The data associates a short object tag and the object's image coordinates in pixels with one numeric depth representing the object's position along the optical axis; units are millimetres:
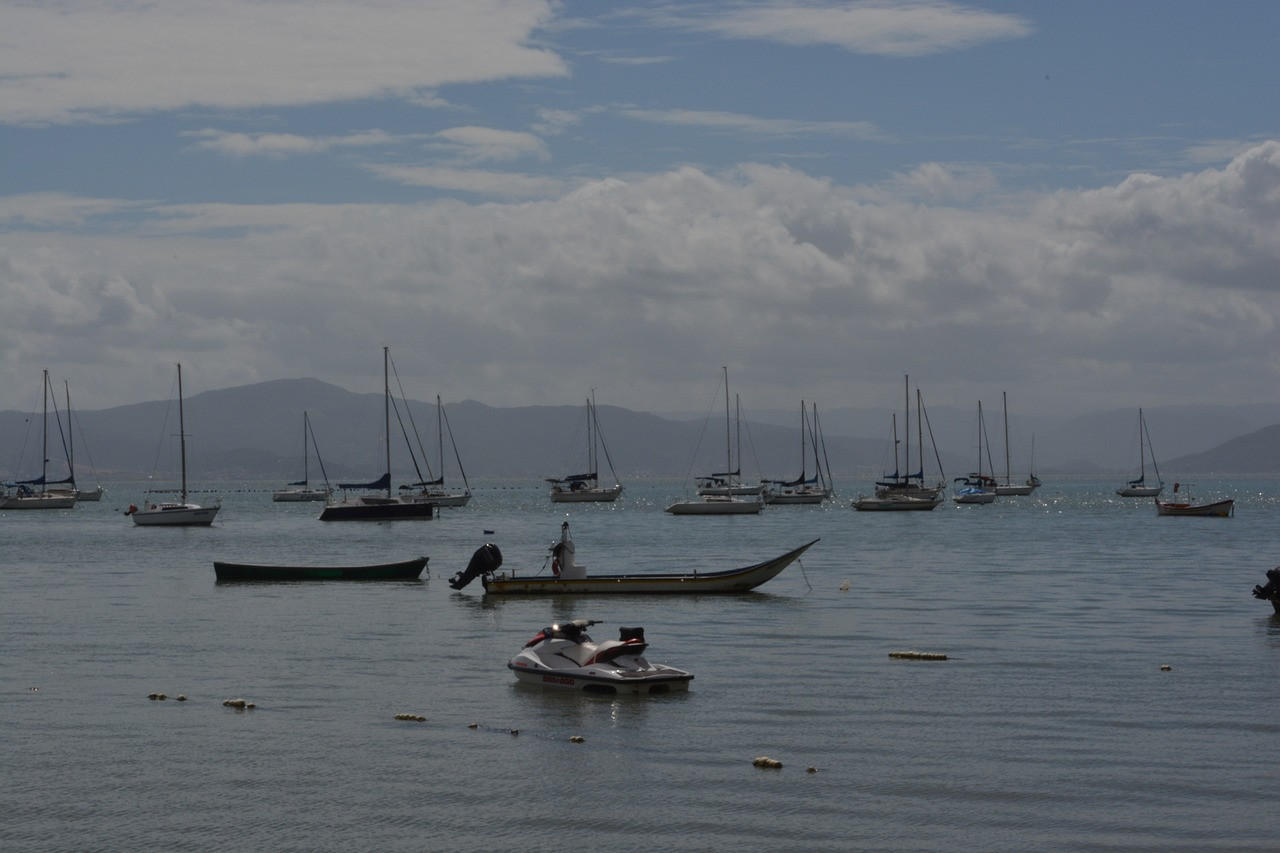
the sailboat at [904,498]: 149250
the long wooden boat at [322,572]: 61156
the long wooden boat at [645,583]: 52812
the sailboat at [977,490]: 173375
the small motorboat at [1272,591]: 43312
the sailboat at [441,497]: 162500
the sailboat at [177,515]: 126312
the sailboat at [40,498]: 173625
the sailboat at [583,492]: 188875
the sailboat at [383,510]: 133250
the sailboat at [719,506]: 146500
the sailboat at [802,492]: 172875
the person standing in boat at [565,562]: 53375
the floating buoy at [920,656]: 34438
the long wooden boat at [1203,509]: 136250
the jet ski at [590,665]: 29562
